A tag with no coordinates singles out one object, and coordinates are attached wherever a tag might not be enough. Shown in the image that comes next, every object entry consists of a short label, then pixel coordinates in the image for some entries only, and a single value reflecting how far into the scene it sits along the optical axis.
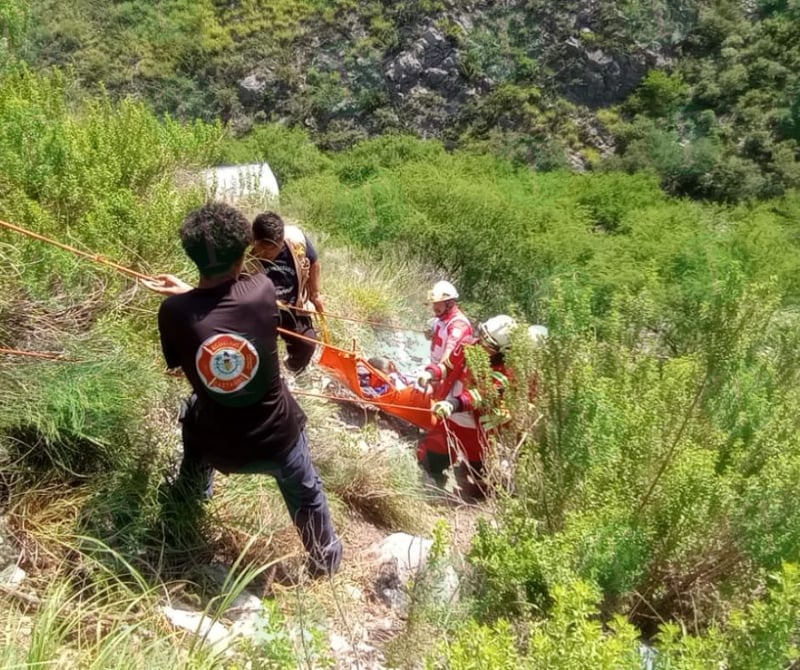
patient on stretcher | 4.59
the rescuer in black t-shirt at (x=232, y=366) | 2.22
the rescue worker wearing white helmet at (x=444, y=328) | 4.39
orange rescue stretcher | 4.46
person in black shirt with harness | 3.54
